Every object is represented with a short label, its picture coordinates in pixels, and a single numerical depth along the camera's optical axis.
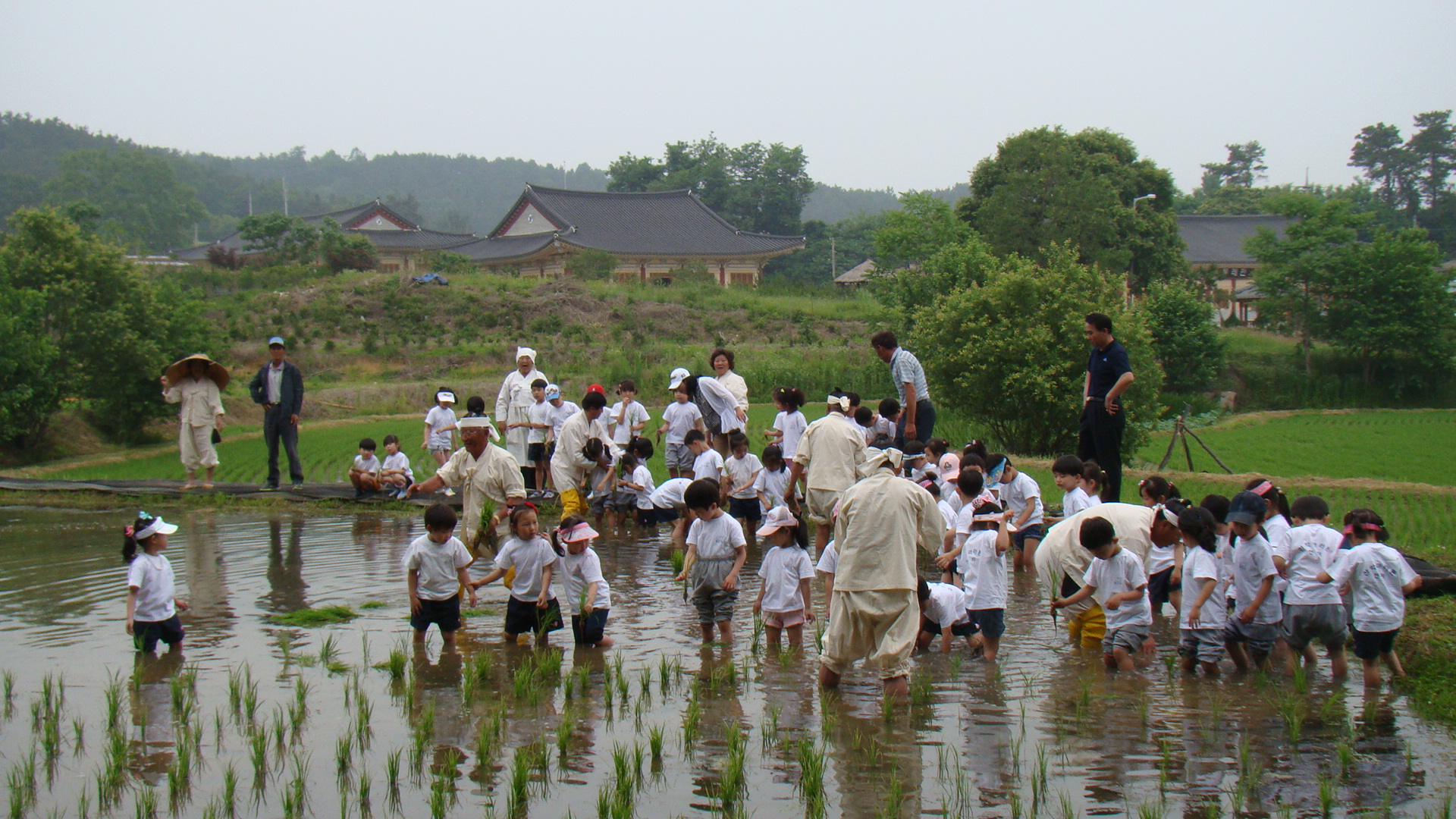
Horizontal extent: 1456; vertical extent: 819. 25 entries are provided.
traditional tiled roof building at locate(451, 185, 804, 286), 47.50
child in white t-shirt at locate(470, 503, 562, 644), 7.12
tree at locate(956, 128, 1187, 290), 34.22
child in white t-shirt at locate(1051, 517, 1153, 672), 6.26
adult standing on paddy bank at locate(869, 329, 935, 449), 9.84
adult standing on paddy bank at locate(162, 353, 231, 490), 13.20
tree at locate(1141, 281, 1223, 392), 33.16
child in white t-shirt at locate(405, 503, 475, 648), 6.97
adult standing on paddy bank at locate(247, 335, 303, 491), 13.22
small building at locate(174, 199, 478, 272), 52.41
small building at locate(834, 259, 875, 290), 51.67
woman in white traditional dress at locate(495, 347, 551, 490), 13.01
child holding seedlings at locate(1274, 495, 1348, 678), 6.25
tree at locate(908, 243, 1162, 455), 19.06
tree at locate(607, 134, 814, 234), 64.88
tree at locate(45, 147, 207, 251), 72.69
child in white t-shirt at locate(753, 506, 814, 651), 6.84
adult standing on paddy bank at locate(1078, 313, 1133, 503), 8.90
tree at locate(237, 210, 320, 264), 44.84
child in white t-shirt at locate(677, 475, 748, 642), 6.93
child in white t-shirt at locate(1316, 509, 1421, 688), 6.13
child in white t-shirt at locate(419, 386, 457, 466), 13.55
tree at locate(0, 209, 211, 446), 21.77
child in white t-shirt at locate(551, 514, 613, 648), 6.95
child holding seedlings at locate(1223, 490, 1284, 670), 6.22
